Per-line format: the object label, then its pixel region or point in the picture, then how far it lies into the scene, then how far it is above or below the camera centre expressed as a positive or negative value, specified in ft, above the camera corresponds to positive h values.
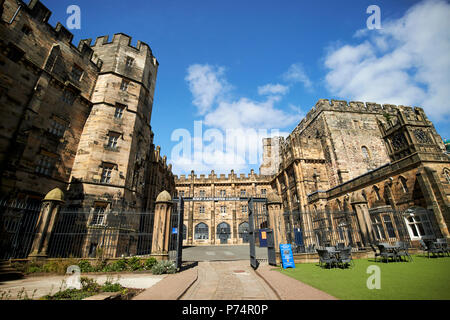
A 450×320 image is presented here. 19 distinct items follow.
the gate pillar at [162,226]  30.71 +1.53
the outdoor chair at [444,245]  30.80 -2.42
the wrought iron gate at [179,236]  28.15 -0.05
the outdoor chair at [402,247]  27.78 -2.38
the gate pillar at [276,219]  30.89 +2.25
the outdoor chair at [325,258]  24.98 -3.15
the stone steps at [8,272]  23.49 -3.85
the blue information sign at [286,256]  28.03 -3.13
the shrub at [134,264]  28.66 -3.85
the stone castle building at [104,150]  36.42 +19.37
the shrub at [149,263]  28.63 -3.73
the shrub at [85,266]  28.27 -3.93
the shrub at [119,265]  28.31 -3.97
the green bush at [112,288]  16.55 -4.12
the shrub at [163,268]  26.99 -4.19
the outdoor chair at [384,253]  27.94 -3.02
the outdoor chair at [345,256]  24.68 -2.95
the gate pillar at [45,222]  29.12 +2.47
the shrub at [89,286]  16.69 -4.03
